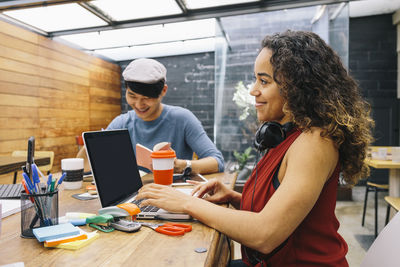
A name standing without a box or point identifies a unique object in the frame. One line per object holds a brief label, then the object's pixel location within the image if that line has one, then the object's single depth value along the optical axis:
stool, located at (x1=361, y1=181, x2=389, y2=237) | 3.07
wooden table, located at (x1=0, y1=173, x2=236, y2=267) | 0.60
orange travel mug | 1.26
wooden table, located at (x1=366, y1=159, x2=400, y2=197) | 2.97
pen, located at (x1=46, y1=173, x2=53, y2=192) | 0.75
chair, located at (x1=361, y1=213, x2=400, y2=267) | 0.79
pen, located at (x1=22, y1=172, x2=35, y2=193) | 0.71
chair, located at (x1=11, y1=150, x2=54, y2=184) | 3.16
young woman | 0.75
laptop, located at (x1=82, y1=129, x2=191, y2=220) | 0.90
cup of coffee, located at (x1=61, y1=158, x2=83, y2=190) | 1.26
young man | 1.67
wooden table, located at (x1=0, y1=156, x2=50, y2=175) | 2.12
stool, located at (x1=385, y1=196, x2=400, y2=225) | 2.27
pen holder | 0.73
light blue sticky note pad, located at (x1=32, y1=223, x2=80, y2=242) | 0.67
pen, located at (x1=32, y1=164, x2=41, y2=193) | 0.73
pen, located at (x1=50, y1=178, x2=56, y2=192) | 0.75
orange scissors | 0.76
